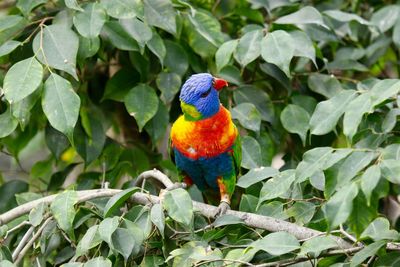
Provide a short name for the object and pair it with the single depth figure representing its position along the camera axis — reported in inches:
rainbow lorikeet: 261.3
